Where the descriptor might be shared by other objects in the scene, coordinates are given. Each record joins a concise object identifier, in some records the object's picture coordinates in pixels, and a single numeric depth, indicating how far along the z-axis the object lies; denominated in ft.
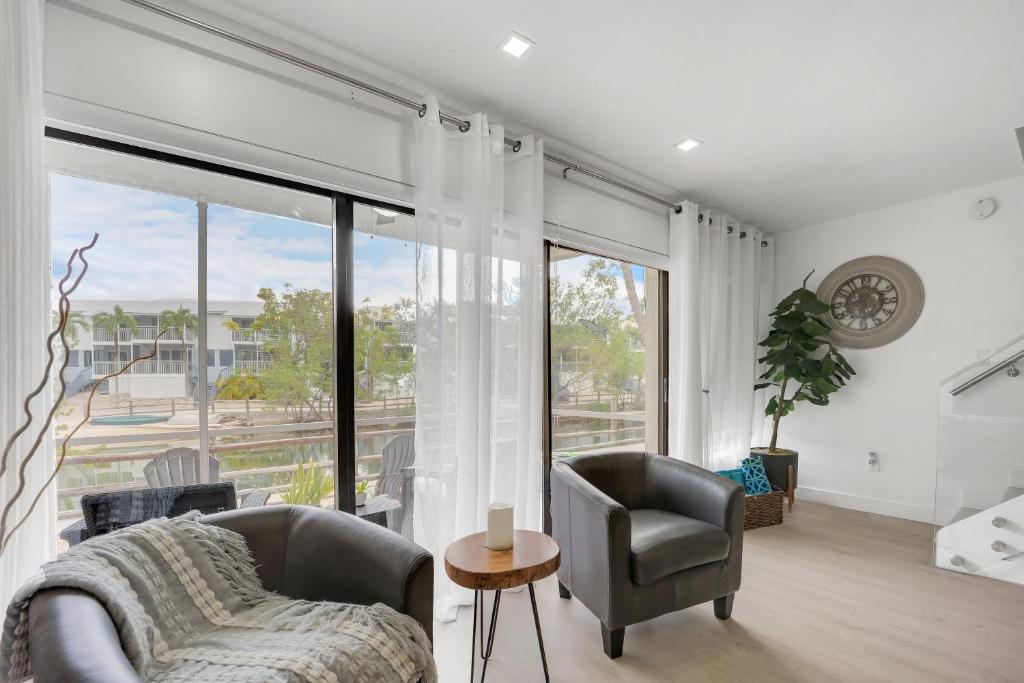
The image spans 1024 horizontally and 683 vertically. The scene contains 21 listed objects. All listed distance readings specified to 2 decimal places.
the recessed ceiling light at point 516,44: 6.59
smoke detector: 11.87
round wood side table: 5.42
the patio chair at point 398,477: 8.14
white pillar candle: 6.10
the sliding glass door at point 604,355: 10.87
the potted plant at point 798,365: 13.48
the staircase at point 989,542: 9.34
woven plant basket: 12.26
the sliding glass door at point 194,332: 5.91
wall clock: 13.25
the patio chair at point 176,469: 6.45
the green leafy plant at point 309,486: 7.46
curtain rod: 5.72
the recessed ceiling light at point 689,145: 9.70
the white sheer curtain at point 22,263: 4.69
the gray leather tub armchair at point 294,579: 3.10
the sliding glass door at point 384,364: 7.88
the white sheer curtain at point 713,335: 12.67
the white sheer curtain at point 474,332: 7.84
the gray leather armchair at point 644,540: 6.83
